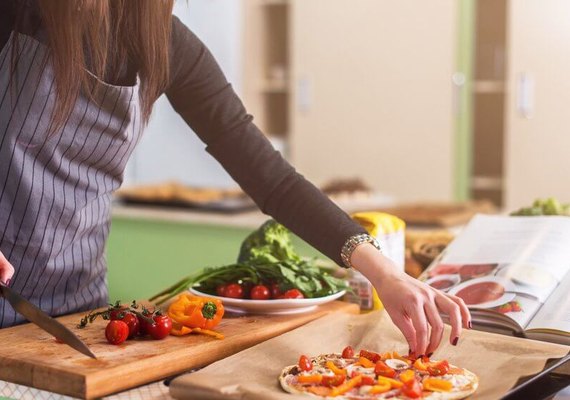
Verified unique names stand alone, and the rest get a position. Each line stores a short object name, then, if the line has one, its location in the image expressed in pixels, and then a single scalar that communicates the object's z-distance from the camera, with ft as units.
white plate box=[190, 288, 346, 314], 6.45
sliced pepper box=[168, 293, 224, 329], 6.03
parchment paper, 5.25
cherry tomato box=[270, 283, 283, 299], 6.61
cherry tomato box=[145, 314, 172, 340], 5.88
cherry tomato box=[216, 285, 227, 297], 6.62
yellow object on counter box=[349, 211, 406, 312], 6.86
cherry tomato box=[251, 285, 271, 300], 6.57
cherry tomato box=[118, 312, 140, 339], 5.87
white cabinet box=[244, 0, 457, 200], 16.38
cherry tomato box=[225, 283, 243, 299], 6.58
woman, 5.99
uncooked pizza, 5.29
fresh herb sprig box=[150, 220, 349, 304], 6.69
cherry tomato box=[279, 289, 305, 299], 6.51
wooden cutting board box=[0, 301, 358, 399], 5.37
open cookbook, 6.33
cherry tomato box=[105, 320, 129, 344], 5.76
